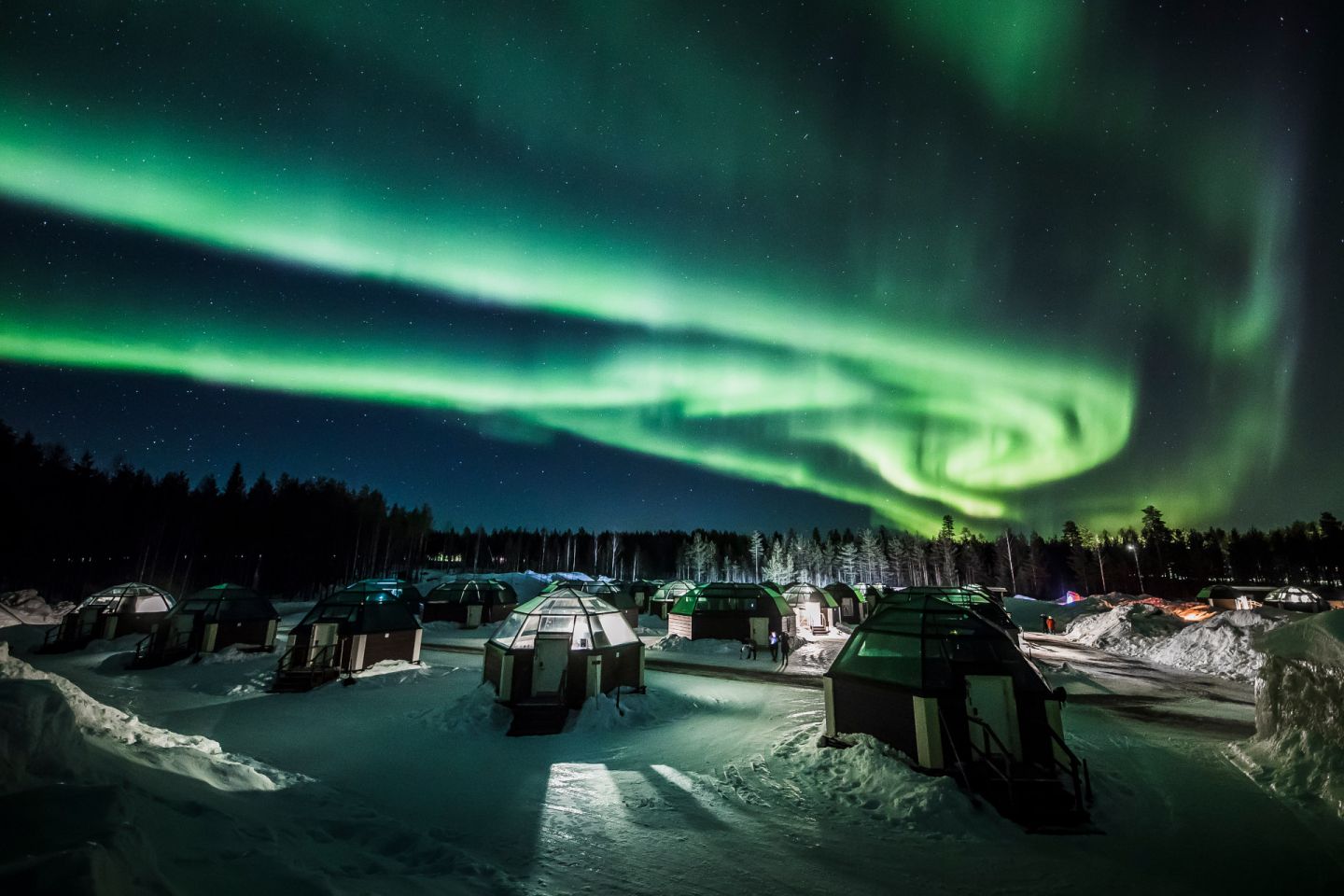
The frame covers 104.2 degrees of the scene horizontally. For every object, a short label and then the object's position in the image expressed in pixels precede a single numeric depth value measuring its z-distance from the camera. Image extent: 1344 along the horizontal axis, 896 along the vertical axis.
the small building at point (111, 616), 31.67
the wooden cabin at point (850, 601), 53.31
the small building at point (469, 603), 48.00
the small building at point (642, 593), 60.19
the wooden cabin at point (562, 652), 18.34
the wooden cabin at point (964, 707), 11.25
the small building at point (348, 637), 23.00
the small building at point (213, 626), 27.58
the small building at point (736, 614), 36.62
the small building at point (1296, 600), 42.58
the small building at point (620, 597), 47.86
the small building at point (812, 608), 45.22
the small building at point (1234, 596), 48.81
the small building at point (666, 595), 54.46
